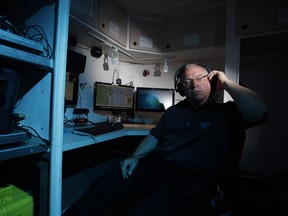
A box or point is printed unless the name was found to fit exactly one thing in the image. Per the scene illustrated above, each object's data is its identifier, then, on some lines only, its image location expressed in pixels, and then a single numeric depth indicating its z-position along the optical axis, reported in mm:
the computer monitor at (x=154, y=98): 1953
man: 881
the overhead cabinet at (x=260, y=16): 1201
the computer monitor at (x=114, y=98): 1721
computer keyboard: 1154
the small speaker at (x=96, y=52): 1723
